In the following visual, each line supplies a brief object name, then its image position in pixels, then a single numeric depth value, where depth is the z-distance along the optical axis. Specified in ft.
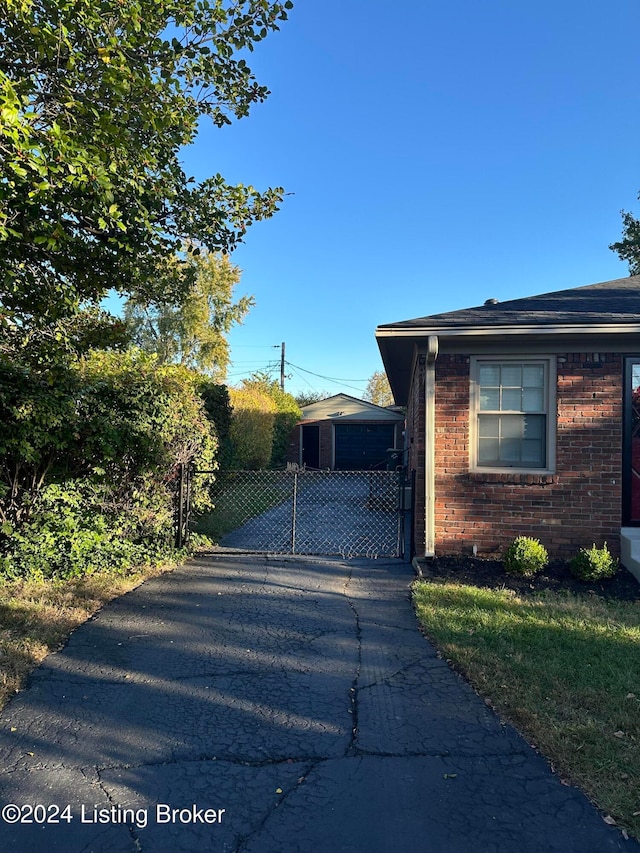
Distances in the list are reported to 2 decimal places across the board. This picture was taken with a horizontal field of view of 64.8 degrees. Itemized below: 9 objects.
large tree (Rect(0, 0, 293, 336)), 10.95
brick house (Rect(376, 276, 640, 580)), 20.04
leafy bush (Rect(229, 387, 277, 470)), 52.90
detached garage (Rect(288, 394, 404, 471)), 71.10
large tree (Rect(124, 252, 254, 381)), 88.43
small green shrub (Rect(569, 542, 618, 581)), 18.52
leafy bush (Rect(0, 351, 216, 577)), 16.81
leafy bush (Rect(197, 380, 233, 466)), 32.19
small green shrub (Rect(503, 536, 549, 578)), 19.07
